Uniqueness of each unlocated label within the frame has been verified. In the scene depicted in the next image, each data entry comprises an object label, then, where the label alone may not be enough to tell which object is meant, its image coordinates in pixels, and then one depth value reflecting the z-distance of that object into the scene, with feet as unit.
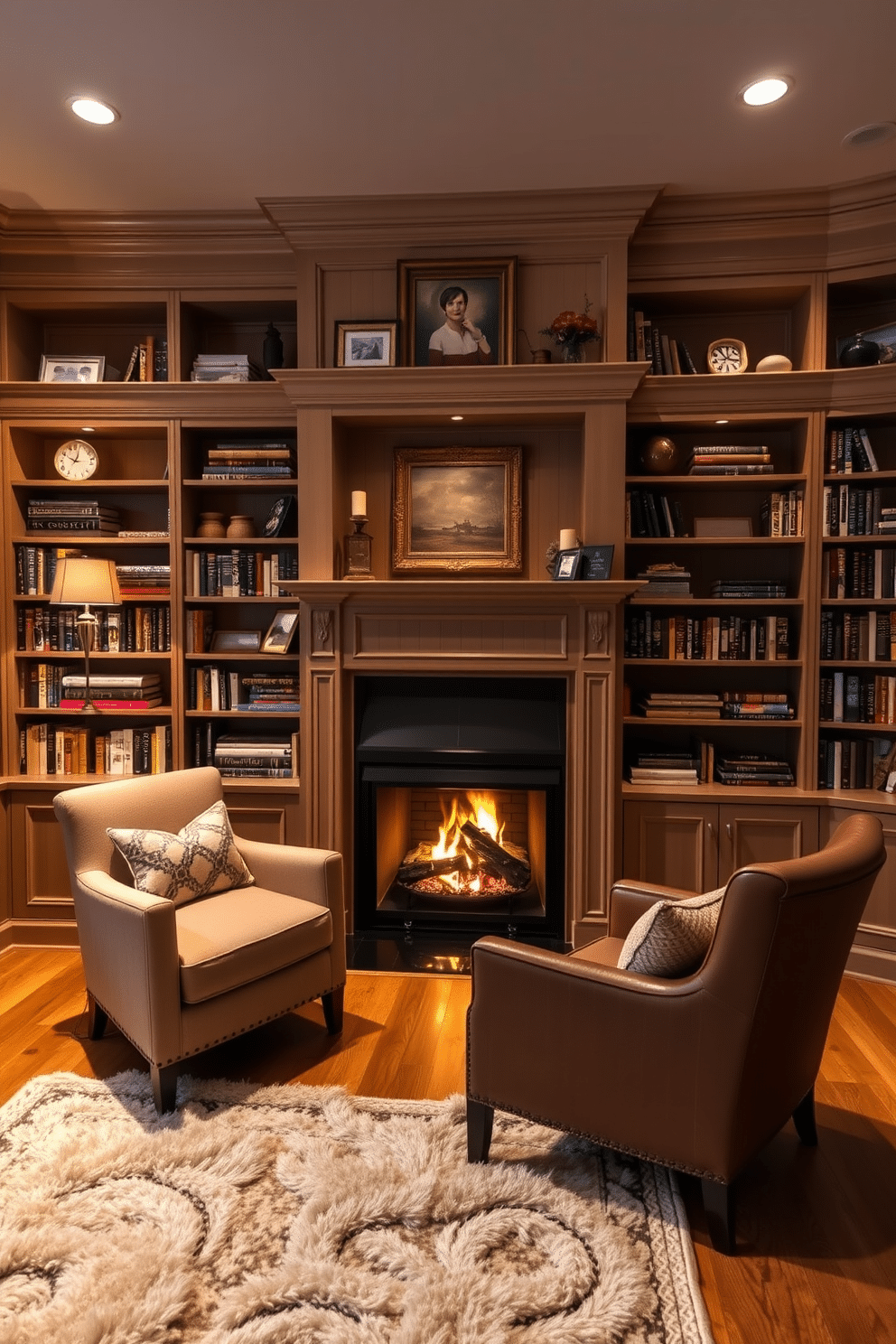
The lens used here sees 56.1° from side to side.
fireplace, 12.03
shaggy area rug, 5.49
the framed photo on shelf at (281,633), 12.36
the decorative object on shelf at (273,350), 12.37
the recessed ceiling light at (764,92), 8.83
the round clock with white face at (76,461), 12.94
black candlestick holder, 12.01
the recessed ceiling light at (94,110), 9.18
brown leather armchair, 5.93
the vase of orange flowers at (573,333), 11.19
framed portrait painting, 11.63
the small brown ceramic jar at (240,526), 12.67
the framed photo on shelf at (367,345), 11.76
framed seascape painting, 12.34
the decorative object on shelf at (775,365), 11.66
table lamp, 11.12
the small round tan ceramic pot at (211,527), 12.69
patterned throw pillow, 8.97
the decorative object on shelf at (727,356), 12.07
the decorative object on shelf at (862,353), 11.43
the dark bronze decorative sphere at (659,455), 12.13
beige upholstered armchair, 7.86
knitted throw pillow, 6.46
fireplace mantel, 11.55
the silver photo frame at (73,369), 12.59
